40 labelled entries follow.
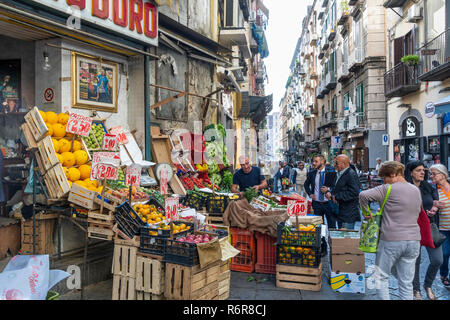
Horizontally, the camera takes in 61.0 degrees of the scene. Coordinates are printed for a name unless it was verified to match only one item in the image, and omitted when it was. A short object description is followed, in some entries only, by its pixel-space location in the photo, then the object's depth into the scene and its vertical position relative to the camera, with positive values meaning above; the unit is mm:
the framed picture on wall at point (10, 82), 7816 +1651
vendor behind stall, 8281 -360
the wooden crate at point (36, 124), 5883 +597
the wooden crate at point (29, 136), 5951 +418
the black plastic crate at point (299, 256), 5590 -1400
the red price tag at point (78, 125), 5965 +597
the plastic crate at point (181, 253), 4535 -1100
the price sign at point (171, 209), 4777 -591
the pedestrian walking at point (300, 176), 17502 -688
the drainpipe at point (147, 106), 8758 +1298
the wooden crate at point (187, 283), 4480 -1448
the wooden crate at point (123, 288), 4875 -1627
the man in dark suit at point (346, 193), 6660 -563
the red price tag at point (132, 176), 5215 -191
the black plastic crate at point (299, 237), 5539 -1116
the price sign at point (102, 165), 5074 -38
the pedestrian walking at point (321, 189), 7430 -565
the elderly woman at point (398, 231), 4219 -783
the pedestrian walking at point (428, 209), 5141 -669
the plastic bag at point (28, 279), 3578 -1134
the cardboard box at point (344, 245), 5621 -1234
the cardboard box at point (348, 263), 5613 -1502
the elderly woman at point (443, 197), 5277 -505
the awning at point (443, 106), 11541 +1695
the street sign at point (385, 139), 20469 +1170
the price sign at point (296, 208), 5520 -676
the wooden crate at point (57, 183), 5711 -308
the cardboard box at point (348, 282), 5570 -1781
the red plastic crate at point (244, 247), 6547 -1475
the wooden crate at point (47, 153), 5805 +145
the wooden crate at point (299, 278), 5599 -1728
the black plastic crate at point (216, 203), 7293 -802
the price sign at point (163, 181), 5389 -278
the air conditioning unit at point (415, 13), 16656 +6473
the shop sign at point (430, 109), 13555 +1855
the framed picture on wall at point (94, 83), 7332 +1619
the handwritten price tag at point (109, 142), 5926 +316
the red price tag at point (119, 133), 7473 +569
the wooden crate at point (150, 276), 4660 -1406
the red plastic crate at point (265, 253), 6395 -1553
